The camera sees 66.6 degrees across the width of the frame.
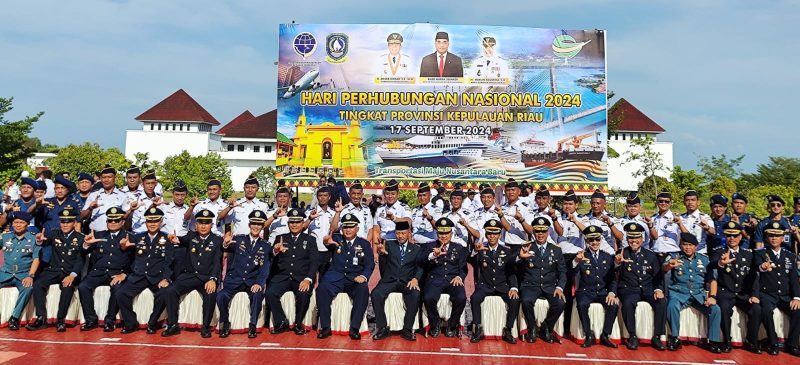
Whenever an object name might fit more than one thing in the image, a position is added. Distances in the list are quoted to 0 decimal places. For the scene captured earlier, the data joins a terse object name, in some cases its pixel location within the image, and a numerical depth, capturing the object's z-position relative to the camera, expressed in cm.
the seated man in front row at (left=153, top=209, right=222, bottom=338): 665
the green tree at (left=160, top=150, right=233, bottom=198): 3303
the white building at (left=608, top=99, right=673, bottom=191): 4594
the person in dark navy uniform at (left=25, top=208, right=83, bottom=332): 675
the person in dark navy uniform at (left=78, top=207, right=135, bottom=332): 675
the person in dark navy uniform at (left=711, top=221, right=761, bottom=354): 630
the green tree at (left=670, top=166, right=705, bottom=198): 3106
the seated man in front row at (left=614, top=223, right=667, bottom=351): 640
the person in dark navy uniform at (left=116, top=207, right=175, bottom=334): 668
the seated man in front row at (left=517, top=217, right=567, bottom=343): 656
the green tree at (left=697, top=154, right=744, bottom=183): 3709
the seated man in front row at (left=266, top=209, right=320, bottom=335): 672
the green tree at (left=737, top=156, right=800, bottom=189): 4159
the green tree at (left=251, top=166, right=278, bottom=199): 3449
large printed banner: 2011
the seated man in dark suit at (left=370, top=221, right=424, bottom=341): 664
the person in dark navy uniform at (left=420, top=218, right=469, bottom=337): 672
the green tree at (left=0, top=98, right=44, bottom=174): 2178
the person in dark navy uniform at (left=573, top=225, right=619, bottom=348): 645
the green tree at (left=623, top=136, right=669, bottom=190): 3247
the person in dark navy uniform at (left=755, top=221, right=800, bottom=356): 625
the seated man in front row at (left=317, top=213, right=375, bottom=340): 666
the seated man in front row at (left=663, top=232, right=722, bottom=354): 636
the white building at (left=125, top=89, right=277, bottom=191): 4881
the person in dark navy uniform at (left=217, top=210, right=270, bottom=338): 666
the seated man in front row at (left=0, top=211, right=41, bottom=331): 693
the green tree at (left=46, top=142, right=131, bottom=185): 3294
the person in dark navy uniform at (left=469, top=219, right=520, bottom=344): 662
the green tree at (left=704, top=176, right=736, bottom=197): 3026
